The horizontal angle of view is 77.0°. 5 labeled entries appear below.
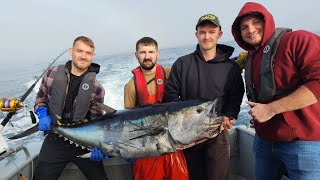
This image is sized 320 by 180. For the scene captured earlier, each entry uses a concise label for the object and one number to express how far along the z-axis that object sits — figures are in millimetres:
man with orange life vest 2313
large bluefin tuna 1793
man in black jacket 2228
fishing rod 2533
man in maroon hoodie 1501
